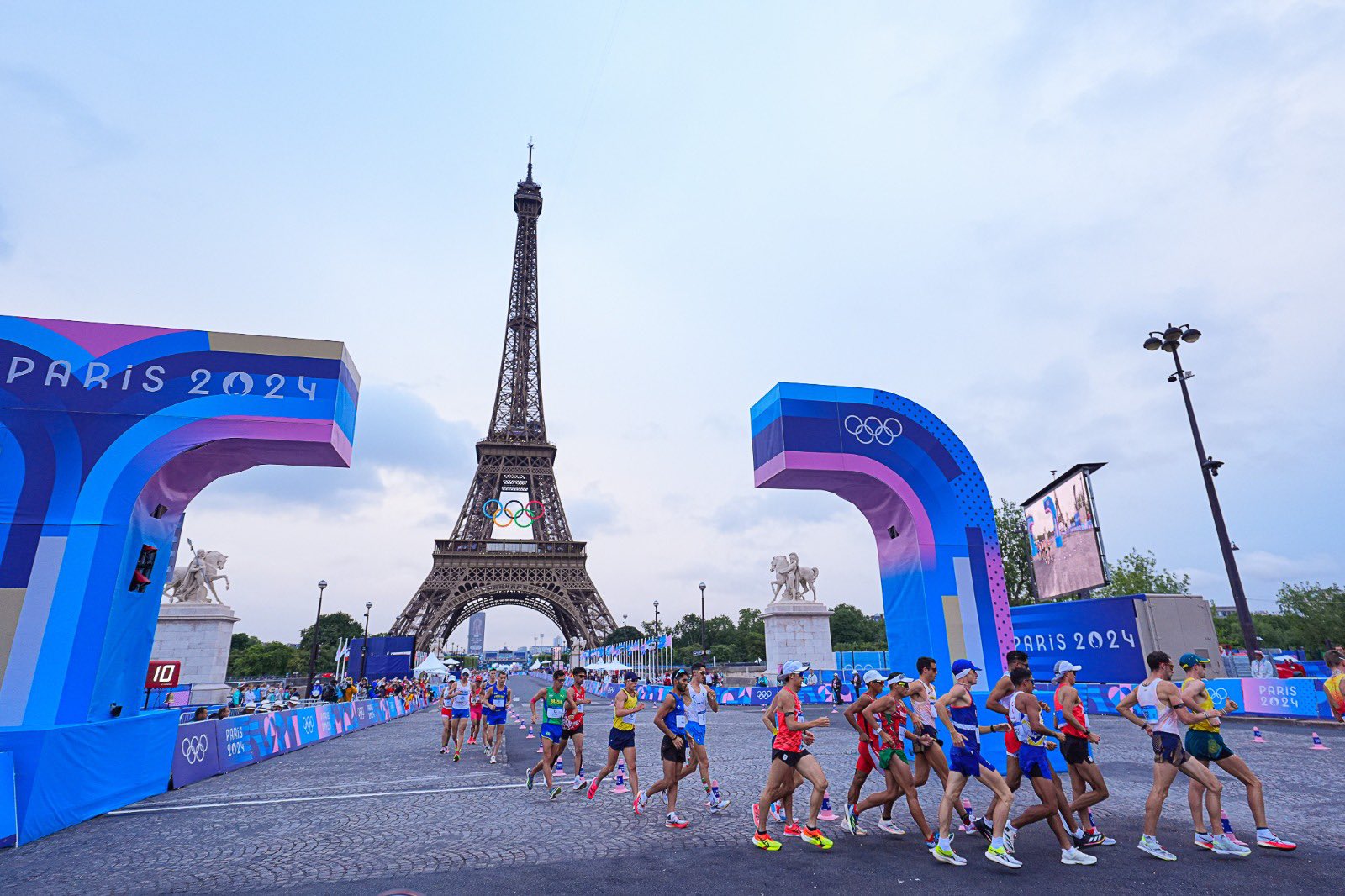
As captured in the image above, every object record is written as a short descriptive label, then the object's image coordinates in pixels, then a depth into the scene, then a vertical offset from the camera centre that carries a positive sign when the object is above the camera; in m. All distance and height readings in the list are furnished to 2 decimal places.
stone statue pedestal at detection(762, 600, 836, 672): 23.97 +0.69
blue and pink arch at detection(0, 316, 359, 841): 8.27 +2.23
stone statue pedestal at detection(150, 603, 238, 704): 23.50 +0.50
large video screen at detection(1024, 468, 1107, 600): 23.56 +3.99
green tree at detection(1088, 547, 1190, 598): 46.44 +4.61
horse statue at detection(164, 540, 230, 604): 24.19 +2.60
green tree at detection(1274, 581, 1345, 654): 40.72 +2.09
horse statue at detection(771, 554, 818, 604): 24.58 +2.61
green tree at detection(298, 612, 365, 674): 82.38 +2.87
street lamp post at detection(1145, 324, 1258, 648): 15.59 +4.08
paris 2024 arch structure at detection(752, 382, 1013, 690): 11.30 +2.71
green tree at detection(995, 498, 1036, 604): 45.97 +6.10
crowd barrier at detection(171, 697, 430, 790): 11.08 -1.65
